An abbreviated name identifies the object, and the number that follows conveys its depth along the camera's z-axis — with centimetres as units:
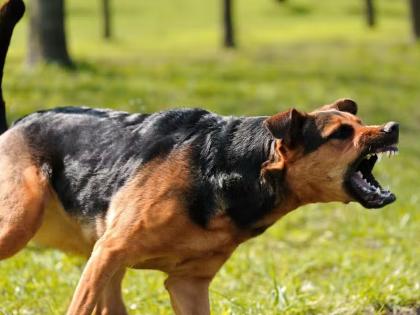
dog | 495
